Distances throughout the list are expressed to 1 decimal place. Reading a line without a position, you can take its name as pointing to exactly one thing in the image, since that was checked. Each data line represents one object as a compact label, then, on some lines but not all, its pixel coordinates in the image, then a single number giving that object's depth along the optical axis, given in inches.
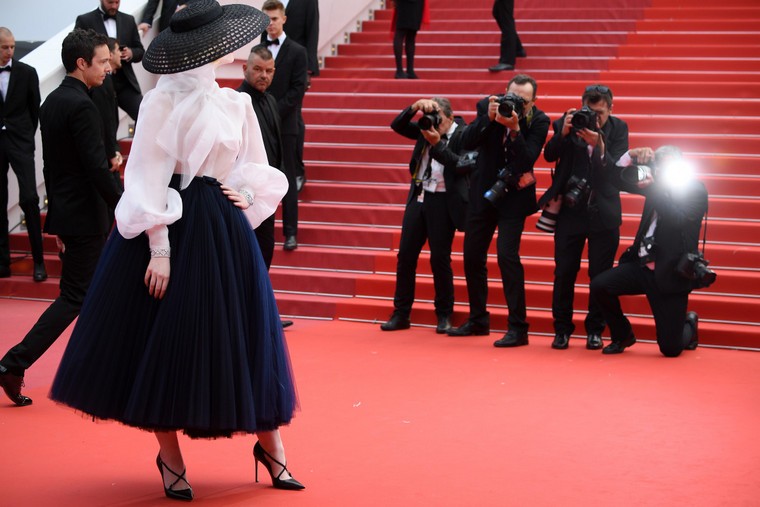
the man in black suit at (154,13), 404.8
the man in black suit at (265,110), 271.4
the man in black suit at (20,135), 339.0
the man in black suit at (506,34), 415.2
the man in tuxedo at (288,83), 332.5
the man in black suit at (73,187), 201.8
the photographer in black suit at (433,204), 285.0
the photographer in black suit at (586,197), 264.2
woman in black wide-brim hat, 137.5
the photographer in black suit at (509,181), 270.5
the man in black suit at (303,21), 393.1
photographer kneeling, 256.2
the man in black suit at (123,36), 370.3
